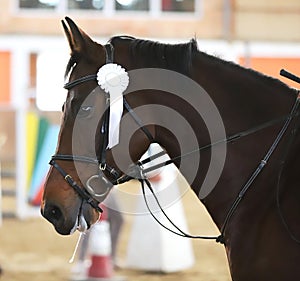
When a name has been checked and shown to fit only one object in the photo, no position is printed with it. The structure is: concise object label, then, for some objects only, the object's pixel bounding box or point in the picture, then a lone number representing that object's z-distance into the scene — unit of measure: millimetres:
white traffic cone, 14392
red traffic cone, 13141
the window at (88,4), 39531
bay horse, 5883
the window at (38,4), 39406
